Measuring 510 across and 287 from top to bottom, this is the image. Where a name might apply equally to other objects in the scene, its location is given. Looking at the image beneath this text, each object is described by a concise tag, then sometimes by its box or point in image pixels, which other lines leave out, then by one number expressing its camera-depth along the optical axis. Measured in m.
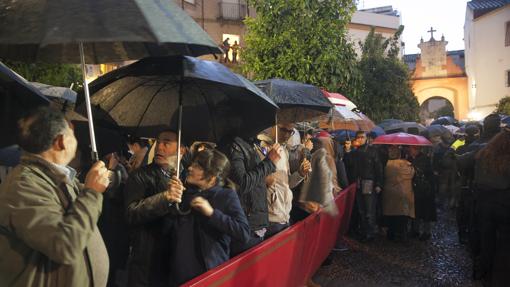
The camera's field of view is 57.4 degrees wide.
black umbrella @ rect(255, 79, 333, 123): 4.93
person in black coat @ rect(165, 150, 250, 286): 3.20
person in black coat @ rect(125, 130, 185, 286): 3.25
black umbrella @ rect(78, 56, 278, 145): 3.40
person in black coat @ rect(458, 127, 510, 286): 5.30
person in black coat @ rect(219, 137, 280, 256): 4.03
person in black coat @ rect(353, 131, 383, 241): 8.18
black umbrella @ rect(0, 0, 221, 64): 2.14
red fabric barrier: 2.89
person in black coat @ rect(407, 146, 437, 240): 8.27
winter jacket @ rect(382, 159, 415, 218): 8.06
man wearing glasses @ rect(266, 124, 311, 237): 4.70
